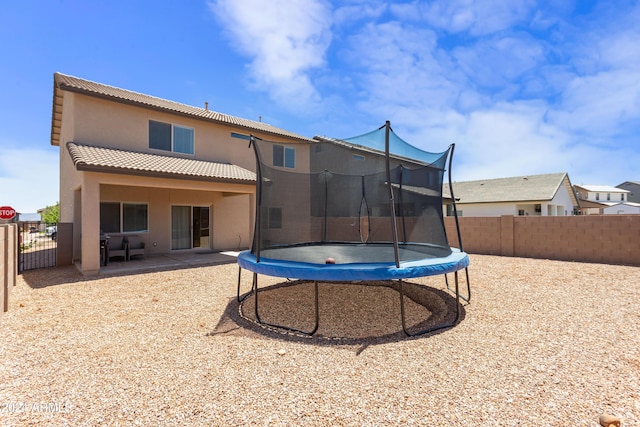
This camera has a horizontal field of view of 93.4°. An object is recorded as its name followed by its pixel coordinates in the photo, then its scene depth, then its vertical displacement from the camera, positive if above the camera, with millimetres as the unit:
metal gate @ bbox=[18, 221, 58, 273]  7559 -1168
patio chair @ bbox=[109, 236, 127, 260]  8384 -746
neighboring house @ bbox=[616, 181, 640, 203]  41531 +3588
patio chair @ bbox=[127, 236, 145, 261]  8594 -780
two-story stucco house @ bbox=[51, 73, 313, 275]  7043 +1290
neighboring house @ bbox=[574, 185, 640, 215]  37000 +2903
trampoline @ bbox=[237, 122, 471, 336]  3459 +58
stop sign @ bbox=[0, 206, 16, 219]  7891 +238
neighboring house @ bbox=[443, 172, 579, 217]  19908 +1438
